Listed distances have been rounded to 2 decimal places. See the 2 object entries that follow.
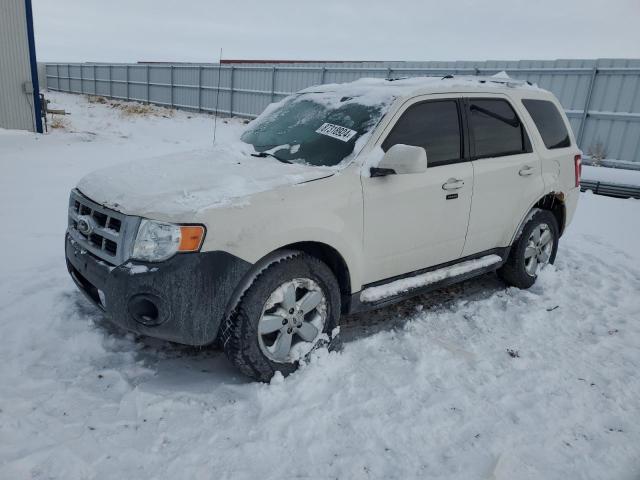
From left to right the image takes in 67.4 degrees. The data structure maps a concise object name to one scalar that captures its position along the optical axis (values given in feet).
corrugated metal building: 38.99
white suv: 8.41
